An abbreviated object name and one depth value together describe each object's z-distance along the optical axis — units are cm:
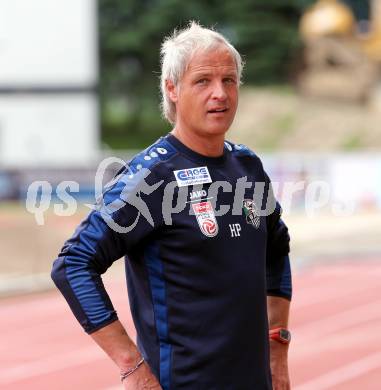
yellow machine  8531
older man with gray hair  627
